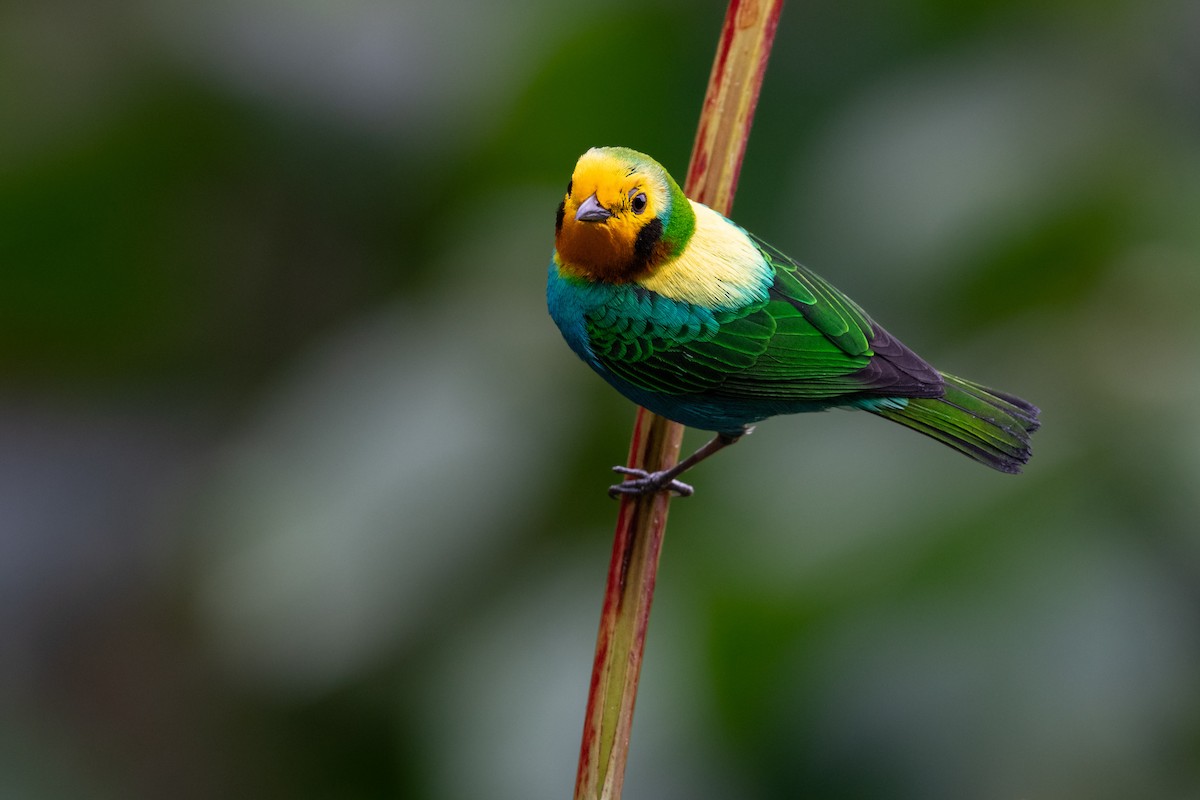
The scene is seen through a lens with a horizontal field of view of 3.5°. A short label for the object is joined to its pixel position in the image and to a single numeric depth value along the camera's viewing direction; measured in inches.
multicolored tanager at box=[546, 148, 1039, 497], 160.9
